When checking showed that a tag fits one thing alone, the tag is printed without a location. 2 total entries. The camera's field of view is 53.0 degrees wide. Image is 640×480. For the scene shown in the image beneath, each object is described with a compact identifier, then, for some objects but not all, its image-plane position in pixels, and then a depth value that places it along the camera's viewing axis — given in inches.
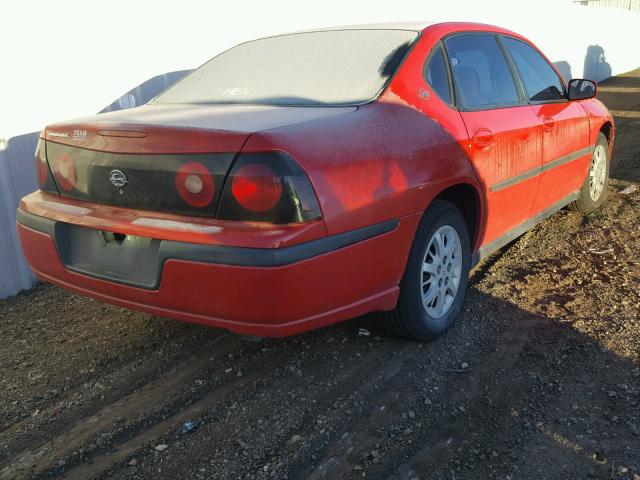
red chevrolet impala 97.9
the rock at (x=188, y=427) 108.2
